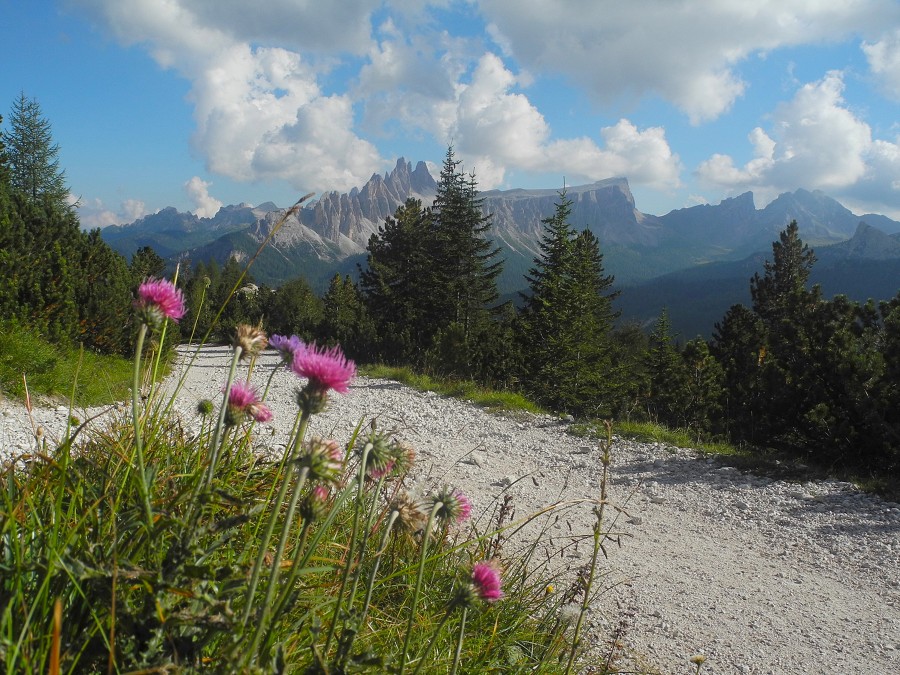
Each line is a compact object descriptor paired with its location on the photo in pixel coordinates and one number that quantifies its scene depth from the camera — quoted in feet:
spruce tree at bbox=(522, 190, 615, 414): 43.88
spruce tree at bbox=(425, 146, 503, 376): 71.24
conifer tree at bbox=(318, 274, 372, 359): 61.91
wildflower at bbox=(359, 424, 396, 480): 1.50
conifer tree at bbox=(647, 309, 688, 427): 34.68
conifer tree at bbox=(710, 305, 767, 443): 23.57
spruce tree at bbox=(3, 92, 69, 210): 98.56
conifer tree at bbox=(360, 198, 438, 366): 72.32
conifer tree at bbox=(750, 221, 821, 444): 21.39
